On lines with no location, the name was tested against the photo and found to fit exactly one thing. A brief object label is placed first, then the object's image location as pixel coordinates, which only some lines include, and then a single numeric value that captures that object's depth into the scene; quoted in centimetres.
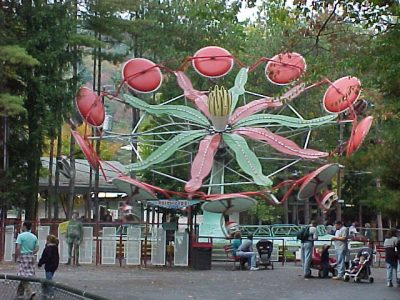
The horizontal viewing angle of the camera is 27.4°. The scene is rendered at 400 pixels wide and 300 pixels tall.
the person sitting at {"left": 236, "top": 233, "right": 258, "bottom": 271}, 2764
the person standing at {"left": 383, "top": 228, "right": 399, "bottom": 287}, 2116
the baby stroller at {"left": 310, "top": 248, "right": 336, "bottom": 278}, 2372
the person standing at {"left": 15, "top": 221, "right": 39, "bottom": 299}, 1641
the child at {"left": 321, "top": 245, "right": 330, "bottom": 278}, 2364
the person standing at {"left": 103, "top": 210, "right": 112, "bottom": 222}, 4671
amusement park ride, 2942
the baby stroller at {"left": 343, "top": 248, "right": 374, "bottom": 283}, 2186
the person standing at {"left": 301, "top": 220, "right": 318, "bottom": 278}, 2343
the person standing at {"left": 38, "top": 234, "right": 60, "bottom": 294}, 1673
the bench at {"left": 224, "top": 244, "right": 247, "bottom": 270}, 2797
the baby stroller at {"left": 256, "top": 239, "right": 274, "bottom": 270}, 2802
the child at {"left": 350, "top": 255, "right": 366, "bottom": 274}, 2191
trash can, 2736
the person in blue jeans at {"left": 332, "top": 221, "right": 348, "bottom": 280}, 2242
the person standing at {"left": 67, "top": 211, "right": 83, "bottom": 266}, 2767
